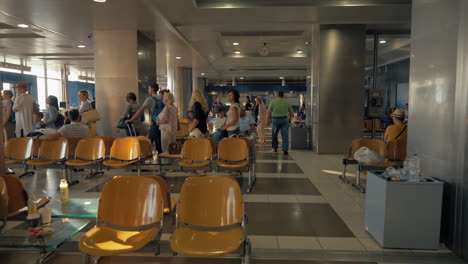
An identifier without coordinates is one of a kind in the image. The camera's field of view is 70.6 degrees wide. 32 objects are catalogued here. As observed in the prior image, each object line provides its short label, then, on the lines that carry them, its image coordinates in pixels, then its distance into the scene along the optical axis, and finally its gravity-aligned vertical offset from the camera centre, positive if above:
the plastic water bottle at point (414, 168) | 3.10 -0.58
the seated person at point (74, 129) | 5.95 -0.41
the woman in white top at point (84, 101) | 7.46 +0.13
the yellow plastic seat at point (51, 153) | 5.35 -0.76
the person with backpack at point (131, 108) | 6.85 -0.03
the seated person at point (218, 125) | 6.02 -0.33
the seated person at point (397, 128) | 5.01 -0.32
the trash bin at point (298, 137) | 9.76 -0.88
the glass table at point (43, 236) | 2.26 -0.94
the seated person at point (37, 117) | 7.49 -0.24
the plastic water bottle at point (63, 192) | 3.13 -0.82
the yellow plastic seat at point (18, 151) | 5.45 -0.75
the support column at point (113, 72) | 8.05 +0.85
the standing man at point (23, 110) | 7.32 -0.08
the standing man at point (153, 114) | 6.70 -0.15
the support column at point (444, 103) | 2.88 +0.05
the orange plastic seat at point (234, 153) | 5.05 -0.71
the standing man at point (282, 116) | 8.90 -0.24
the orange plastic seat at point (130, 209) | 2.51 -0.79
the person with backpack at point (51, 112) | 7.44 -0.13
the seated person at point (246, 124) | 6.84 -0.35
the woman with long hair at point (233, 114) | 5.83 -0.12
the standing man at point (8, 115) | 7.48 -0.21
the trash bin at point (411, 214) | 2.98 -0.96
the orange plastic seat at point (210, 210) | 2.50 -0.80
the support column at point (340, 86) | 8.58 +0.56
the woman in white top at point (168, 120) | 6.11 -0.25
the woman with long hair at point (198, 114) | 5.87 -0.13
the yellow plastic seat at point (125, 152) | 5.36 -0.74
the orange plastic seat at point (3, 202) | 2.53 -0.75
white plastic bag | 4.92 -0.73
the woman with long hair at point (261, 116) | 11.33 -0.30
